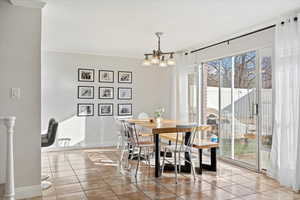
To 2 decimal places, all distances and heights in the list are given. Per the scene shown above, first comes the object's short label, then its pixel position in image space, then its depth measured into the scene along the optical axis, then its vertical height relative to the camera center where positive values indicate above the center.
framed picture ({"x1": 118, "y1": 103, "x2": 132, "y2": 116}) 6.28 -0.28
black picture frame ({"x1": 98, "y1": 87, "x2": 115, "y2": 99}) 6.04 +0.17
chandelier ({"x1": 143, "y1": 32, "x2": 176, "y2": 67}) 3.90 +0.66
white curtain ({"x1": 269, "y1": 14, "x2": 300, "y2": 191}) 3.16 -0.09
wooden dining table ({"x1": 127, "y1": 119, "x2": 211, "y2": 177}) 3.41 -0.46
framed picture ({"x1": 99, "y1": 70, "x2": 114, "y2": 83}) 6.05 +0.60
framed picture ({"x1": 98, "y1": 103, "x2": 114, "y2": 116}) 6.07 -0.27
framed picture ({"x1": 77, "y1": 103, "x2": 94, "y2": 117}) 5.85 -0.26
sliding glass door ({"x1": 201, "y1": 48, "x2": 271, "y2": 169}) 4.05 -0.09
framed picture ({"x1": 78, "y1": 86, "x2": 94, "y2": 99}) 5.84 +0.17
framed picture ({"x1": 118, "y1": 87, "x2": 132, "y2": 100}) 6.27 +0.16
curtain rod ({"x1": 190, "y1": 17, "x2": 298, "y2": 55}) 3.67 +1.15
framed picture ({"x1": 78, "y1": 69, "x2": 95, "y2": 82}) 5.84 +0.61
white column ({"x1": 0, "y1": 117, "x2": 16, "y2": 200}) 2.52 -0.68
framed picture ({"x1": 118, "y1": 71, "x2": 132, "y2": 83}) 6.26 +0.60
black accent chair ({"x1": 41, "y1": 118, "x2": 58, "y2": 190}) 3.47 -0.61
